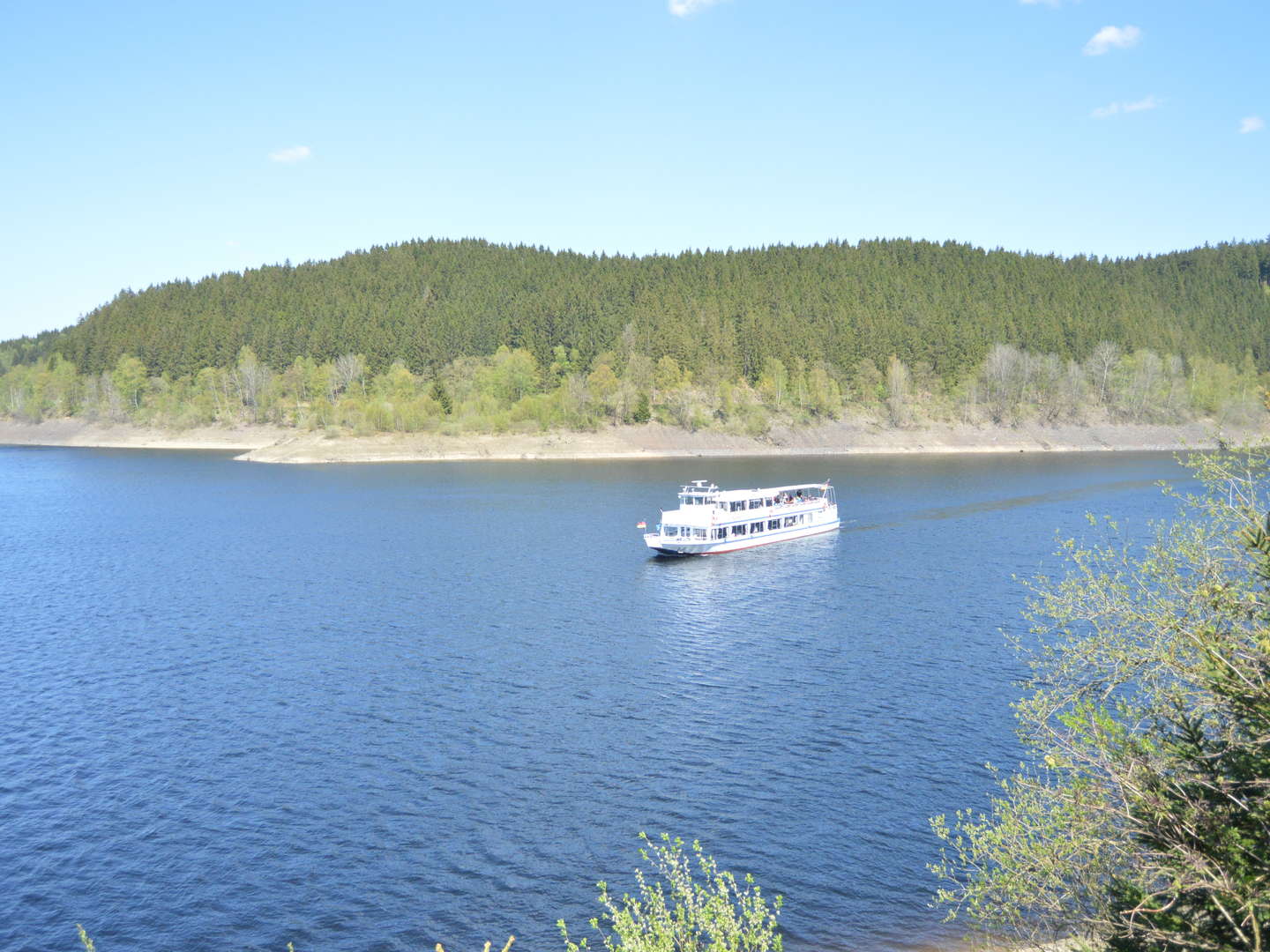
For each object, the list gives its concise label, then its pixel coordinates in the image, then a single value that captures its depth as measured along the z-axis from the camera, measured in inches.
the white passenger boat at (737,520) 3767.2
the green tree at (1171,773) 621.9
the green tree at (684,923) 726.5
